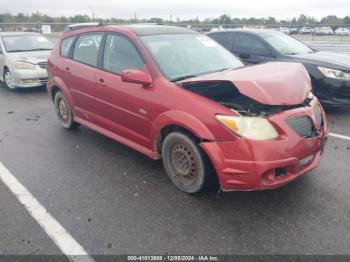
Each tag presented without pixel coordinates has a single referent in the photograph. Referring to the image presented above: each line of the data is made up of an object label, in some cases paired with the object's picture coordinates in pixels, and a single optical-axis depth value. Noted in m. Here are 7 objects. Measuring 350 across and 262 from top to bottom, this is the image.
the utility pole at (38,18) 23.35
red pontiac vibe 2.98
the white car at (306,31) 26.17
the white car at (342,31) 29.08
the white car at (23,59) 8.71
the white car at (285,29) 24.76
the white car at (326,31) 30.92
